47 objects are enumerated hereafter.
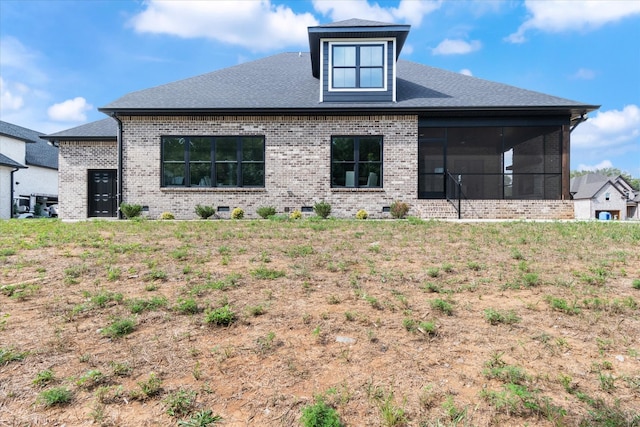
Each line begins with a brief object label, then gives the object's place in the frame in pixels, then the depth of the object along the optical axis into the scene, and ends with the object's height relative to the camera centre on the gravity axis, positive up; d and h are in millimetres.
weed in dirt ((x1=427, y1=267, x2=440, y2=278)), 4812 -858
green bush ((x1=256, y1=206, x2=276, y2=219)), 12945 -140
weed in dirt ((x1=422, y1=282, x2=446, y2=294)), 4259 -955
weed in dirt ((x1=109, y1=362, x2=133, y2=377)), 2656 -1223
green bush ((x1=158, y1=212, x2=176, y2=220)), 13227 -319
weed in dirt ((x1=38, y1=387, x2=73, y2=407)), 2340 -1263
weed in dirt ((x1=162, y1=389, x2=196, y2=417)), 2271 -1276
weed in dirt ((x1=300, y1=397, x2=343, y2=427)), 2107 -1254
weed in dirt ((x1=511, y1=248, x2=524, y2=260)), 5668 -724
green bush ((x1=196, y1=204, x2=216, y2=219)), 13195 -124
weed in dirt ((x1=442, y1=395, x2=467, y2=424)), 2191 -1270
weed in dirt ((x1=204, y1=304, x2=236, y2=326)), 3422 -1061
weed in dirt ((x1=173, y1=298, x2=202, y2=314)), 3672 -1038
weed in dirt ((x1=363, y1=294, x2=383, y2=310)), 3788 -1010
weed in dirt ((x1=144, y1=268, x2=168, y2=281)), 4711 -915
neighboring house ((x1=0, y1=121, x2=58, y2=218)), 22594 +2462
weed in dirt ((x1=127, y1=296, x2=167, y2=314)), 3711 -1035
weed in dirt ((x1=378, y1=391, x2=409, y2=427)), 2145 -1263
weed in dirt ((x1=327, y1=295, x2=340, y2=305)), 3912 -1011
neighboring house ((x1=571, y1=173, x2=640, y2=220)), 45312 +2014
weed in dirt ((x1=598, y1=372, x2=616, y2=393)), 2461 -1206
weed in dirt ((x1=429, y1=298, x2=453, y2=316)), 3660 -1012
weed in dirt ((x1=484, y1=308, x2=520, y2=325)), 3432 -1046
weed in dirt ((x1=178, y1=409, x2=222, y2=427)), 2172 -1311
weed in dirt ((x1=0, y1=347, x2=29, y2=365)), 2817 -1198
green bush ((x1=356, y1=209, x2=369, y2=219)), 13188 -192
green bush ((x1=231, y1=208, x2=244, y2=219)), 13295 -209
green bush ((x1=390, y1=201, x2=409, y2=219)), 13266 +3
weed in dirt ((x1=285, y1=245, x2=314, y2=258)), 5938 -733
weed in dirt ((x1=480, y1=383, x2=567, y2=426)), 2234 -1250
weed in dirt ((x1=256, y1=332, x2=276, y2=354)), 2967 -1161
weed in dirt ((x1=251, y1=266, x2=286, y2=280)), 4730 -884
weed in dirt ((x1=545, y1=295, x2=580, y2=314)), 3626 -995
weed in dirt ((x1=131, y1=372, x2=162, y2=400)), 2424 -1252
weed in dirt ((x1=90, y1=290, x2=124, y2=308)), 3885 -1018
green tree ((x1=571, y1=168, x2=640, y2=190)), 75188 +9748
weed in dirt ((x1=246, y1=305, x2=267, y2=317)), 3625 -1050
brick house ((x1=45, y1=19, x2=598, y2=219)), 13531 +2736
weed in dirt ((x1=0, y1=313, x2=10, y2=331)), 3393 -1129
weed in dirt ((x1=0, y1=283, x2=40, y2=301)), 4133 -1017
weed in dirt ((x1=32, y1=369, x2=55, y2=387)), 2552 -1249
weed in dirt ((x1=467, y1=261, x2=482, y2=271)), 5090 -812
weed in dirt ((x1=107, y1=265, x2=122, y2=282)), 4720 -905
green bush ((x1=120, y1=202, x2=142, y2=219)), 13109 -104
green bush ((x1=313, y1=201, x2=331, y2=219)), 13004 -17
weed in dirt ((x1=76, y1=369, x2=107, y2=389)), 2531 -1244
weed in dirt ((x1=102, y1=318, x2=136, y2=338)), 3234 -1122
